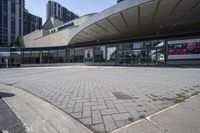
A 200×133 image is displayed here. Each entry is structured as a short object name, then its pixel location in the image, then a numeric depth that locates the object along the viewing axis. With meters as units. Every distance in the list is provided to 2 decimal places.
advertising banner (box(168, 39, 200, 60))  12.81
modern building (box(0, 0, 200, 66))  9.99
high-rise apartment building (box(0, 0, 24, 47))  51.69
